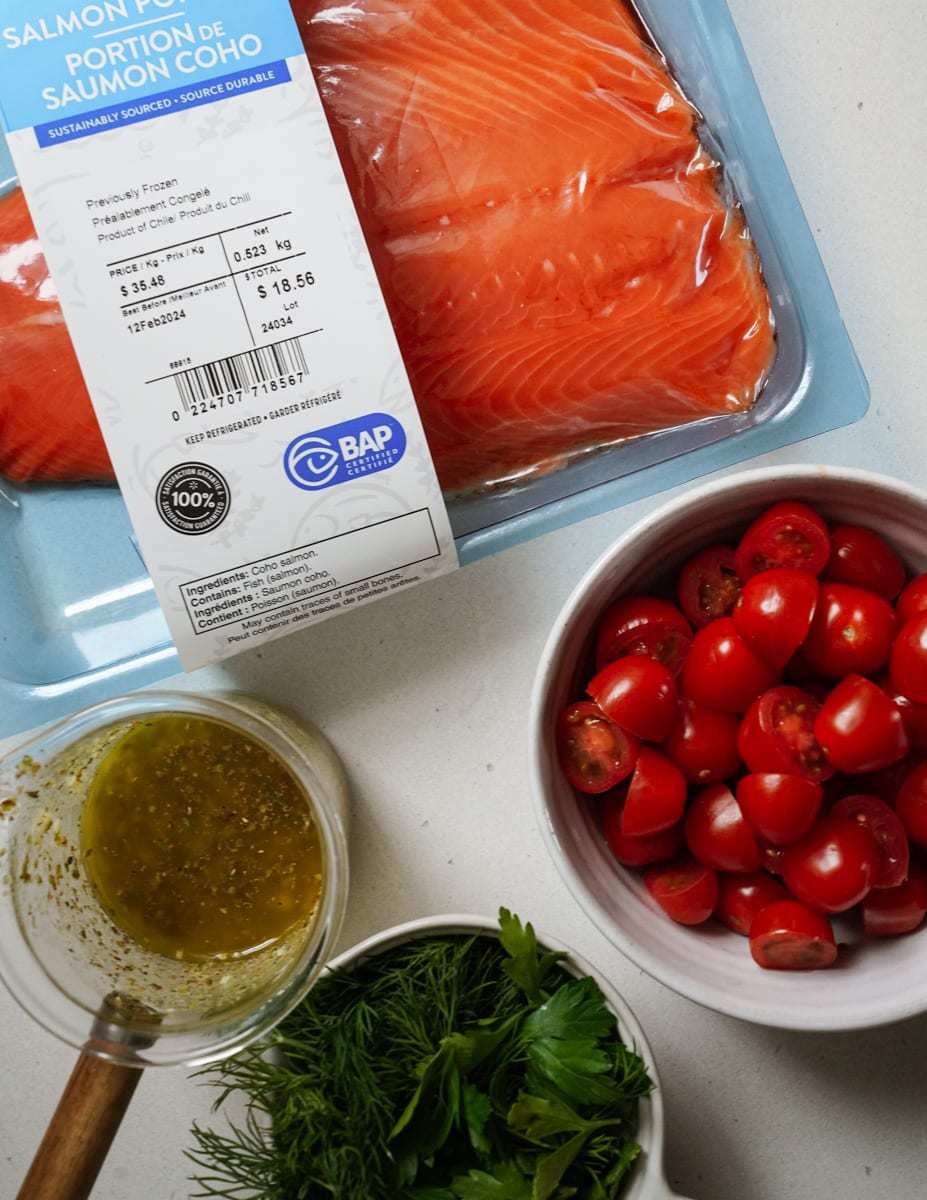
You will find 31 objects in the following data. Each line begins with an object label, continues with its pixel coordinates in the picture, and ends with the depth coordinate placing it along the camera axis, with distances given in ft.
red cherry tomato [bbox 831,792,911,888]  0.94
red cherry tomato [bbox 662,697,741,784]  0.97
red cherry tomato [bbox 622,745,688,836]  0.95
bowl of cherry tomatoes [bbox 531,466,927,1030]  0.92
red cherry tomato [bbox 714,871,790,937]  0.98
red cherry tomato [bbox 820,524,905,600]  0.97
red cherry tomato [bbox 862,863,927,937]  0.95
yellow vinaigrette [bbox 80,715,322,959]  1.03
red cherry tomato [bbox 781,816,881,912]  0.91
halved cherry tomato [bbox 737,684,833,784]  0.93
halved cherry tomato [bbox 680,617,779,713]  0.94
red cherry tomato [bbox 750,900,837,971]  0.93
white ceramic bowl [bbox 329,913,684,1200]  0.96
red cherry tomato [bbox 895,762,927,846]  0.94
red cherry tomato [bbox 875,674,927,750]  0.94
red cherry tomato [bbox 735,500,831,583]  0.96
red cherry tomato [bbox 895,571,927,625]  0.95
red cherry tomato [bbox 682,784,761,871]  0.95
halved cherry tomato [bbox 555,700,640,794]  0.96
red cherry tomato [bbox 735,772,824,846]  0.91
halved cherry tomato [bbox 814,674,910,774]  0.90
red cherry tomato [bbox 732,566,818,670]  0.91
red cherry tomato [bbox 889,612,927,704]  0.91
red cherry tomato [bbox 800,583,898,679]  0.94
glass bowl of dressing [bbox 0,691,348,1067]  1.00
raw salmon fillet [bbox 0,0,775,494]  1.03
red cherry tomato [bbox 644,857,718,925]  0.97
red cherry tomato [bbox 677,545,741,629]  1.01
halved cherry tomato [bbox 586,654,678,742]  0.94
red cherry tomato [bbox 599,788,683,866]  0.98
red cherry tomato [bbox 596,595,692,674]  0.99
